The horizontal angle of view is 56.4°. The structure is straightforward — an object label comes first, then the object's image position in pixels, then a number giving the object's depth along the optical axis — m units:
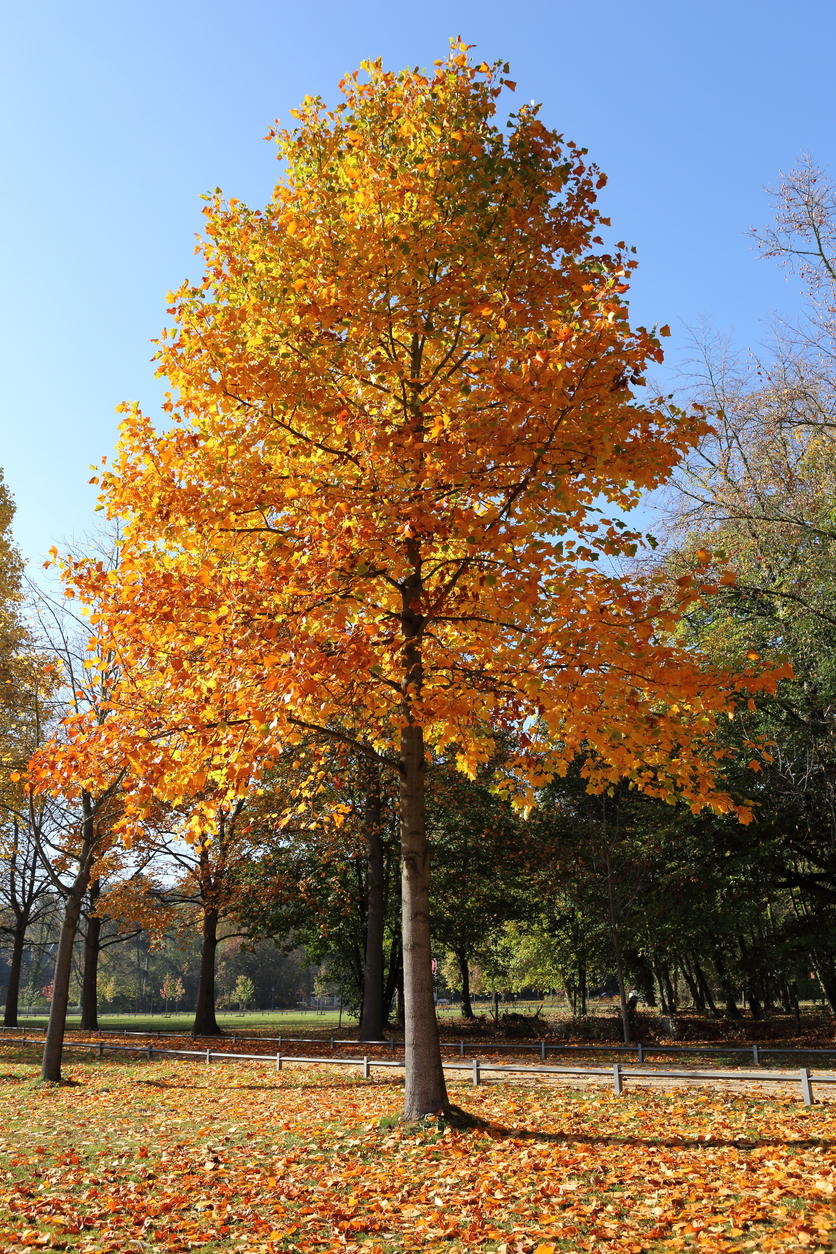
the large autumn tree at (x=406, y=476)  6.92
